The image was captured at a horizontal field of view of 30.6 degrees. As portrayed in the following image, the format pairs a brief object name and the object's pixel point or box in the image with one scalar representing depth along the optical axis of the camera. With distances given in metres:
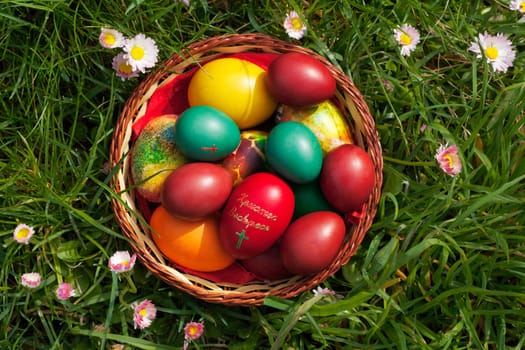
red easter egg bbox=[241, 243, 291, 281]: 0.77
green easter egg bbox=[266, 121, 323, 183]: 0.74
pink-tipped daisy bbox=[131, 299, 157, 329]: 0.75
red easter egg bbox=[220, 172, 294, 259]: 0.73
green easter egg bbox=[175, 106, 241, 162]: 0.74
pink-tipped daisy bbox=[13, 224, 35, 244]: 0.75
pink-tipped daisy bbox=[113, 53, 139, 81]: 0.78
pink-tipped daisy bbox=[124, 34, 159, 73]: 0.77
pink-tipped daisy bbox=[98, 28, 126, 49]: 0.77
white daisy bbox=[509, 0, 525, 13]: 0.83
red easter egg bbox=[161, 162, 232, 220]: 0.73
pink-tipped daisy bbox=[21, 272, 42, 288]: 0.76
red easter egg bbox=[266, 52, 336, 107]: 0.75
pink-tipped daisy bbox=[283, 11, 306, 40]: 0.81
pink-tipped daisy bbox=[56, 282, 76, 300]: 0.75
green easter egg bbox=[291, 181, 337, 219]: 0.77
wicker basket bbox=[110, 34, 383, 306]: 0.75
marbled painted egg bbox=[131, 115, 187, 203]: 0.76
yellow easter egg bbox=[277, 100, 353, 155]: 0.78
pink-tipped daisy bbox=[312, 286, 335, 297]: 0.77
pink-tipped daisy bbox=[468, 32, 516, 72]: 0.81
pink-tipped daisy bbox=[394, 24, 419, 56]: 0.81
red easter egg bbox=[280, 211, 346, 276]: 0.73
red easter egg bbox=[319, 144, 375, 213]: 0.74
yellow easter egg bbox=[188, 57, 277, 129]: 0.77
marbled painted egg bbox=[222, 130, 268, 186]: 0.77
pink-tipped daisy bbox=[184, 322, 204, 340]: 0.76
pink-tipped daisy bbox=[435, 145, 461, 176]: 0.77
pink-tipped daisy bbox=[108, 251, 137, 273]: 0.74
